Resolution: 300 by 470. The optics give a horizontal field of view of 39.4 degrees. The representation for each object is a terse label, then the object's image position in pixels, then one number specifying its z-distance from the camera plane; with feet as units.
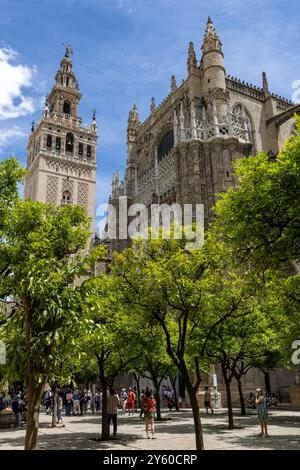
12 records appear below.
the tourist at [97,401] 96.58
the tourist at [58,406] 63.52
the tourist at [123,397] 97.71
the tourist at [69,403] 87.35
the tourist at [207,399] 75.25
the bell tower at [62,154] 179.22
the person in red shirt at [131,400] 83.20
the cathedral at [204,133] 106.85
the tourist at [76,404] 88.55
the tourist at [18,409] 64.39
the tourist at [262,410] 41.71
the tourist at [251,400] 82.93
